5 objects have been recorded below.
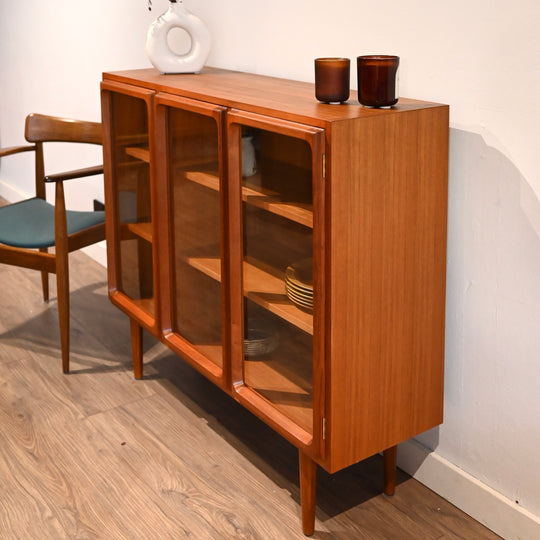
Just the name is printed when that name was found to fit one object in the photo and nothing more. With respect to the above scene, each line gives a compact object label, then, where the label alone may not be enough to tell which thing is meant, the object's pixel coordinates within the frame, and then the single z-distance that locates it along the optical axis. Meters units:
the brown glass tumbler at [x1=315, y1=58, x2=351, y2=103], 1.58
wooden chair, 2.48
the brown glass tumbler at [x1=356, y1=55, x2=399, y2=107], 1.53
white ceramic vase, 2.17
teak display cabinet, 1.51
